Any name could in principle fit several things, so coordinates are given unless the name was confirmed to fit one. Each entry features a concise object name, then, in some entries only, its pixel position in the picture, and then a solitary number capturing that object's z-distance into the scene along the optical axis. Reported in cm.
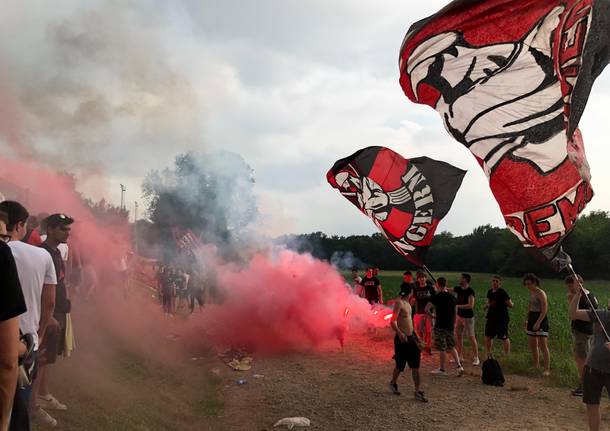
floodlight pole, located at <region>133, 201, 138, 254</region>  2605
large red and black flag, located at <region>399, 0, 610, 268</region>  494
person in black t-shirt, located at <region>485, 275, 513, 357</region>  1049
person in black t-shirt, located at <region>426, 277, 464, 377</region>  952
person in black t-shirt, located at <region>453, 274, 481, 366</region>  1071
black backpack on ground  898
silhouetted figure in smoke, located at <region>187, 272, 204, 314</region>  1770
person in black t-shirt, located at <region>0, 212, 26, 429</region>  226
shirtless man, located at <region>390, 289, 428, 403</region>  795
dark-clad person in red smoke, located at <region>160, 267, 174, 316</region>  1648
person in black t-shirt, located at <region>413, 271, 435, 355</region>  1156
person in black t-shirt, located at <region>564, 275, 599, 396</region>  774
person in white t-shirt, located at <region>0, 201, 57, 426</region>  355
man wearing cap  530
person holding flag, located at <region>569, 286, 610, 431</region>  537
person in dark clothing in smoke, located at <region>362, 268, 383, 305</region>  1520
